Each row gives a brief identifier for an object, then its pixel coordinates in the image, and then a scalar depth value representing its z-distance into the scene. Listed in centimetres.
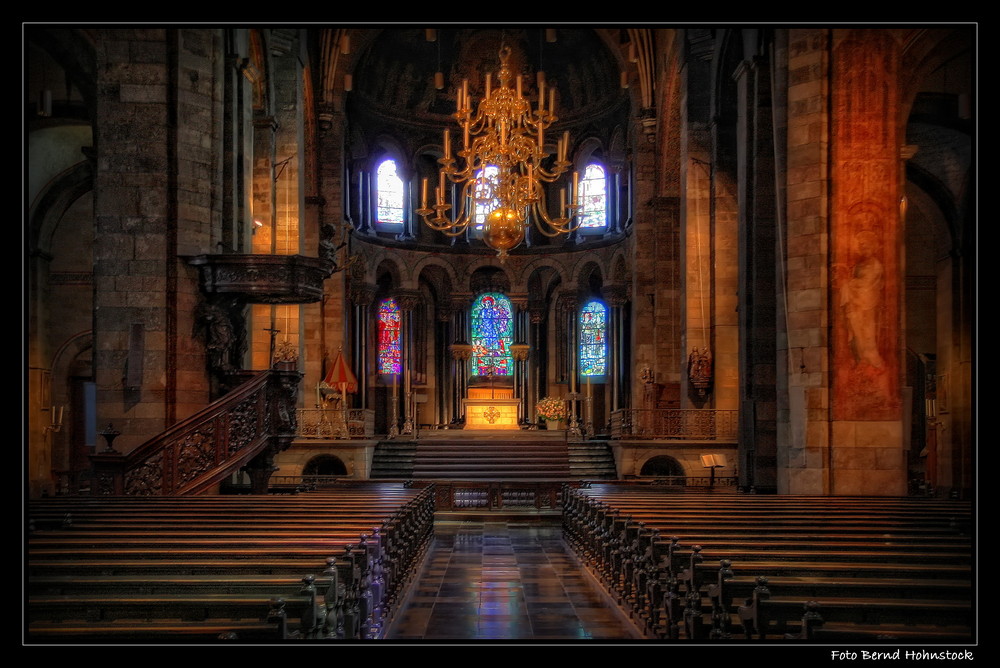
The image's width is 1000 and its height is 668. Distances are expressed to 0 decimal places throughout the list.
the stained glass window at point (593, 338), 3475
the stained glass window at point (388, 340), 3481
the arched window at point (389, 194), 3403
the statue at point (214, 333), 1411
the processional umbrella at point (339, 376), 2386
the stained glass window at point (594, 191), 3394
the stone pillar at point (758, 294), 1563
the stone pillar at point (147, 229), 1364
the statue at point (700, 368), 2188
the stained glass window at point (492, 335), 3684
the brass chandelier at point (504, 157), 1709
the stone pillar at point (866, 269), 1346
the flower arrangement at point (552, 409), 2848
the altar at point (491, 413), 2869
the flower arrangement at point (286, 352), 2275
